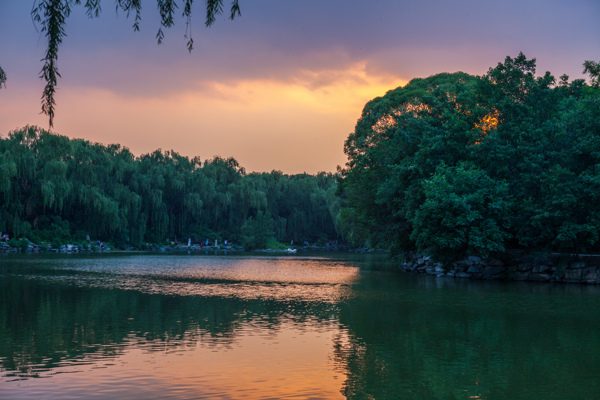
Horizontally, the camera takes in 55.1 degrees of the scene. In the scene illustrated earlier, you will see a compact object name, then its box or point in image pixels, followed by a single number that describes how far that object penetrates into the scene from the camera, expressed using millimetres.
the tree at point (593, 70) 37875
